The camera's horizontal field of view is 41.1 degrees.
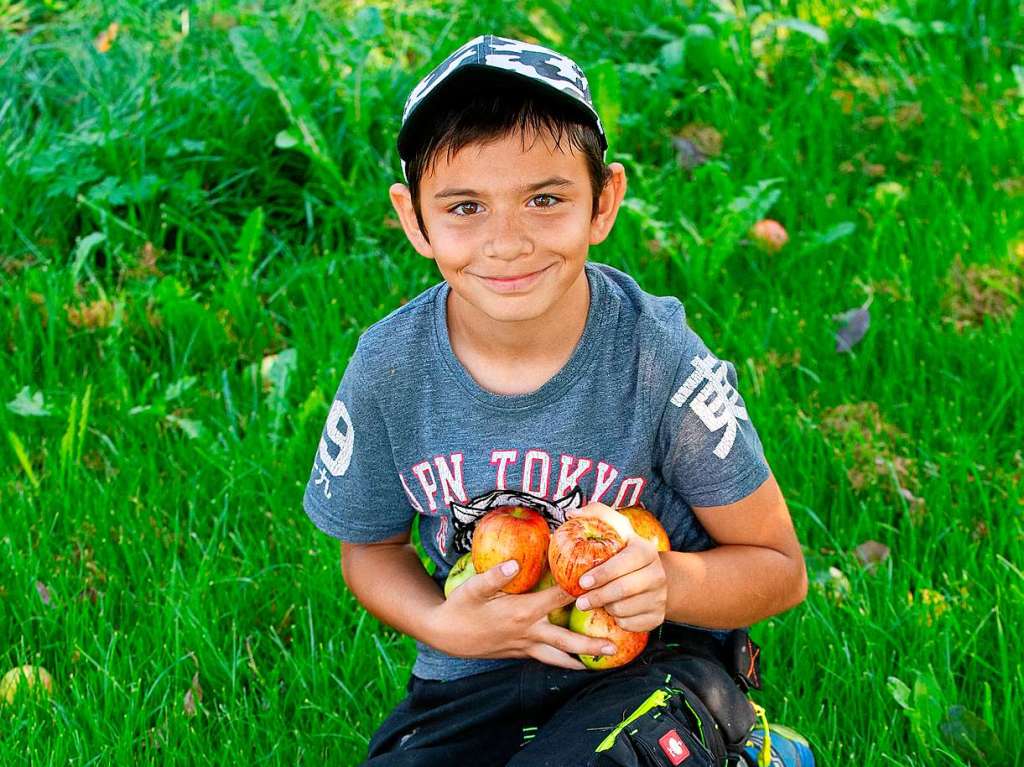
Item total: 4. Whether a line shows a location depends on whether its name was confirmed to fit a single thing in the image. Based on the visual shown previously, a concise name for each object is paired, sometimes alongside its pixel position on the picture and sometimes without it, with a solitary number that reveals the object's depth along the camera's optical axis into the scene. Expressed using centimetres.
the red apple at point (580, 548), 196
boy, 207
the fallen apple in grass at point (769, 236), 389
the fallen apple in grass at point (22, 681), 267
